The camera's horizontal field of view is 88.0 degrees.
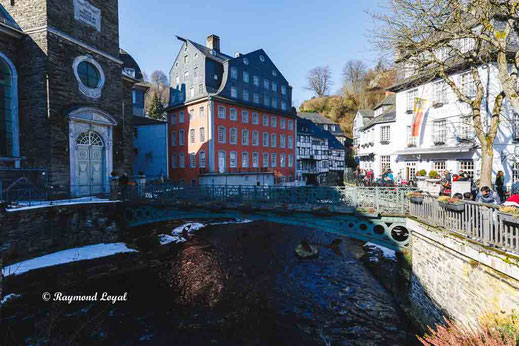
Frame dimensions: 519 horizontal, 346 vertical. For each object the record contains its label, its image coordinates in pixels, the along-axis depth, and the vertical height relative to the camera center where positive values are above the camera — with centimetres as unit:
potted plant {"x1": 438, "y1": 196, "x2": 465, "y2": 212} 672 -93
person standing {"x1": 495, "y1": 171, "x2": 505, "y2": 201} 1288 -90
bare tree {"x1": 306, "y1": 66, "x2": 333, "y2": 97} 7431 +2398
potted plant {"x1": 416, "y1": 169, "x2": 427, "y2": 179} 1833 -42
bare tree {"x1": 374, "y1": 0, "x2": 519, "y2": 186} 984 +554
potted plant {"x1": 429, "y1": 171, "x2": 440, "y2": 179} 1761 -41
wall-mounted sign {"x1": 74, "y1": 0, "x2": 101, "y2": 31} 1739 +1054
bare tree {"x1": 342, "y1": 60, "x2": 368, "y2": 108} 6009 +2068
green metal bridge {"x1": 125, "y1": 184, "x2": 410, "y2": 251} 1004 -165
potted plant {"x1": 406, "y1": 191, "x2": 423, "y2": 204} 880 -98
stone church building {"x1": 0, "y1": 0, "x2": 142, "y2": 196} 1571 +491
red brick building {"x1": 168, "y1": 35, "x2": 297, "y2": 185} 3044 +645
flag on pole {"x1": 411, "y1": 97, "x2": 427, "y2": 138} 2029 +403
